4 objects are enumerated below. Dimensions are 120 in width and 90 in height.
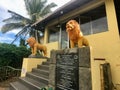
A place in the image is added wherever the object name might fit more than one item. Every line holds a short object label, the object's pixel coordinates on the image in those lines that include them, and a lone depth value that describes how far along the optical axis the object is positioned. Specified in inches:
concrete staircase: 182.0
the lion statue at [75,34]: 147.4
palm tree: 590.6
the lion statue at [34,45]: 285.7
